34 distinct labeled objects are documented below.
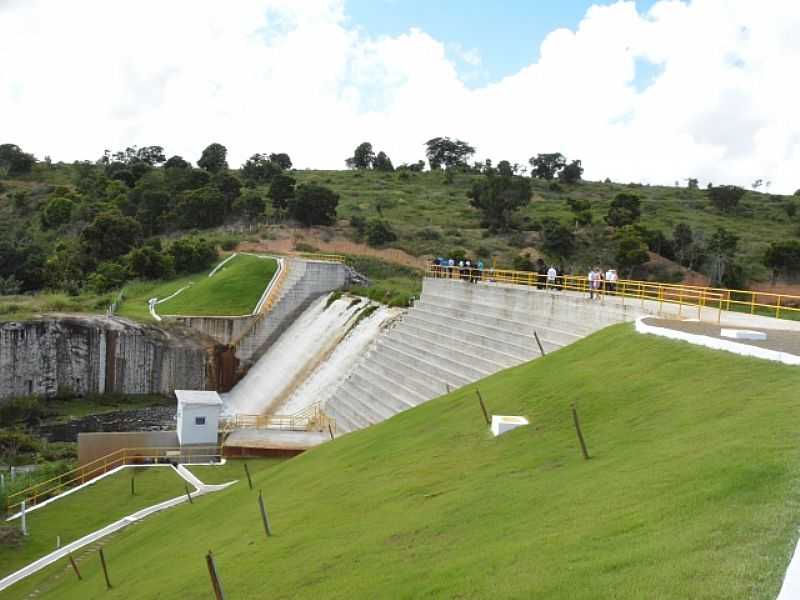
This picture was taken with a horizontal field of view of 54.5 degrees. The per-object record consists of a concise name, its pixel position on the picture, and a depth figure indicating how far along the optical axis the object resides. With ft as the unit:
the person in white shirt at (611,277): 79.22
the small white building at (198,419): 91.71
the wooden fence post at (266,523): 41.28
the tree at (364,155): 418.31
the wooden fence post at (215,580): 25.99
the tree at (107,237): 205.36
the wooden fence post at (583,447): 36.45
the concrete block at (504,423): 46.26
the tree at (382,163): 396.65
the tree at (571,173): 351.87
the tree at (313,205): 225.97
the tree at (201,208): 236.84
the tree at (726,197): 276.21
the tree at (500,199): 245.06
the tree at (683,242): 195.42
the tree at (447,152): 434.30
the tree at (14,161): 358.84
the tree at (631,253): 182.70
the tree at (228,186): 254.68
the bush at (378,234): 213.05
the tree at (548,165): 385.70
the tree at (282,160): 417.08
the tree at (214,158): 361.71
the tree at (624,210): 236.43
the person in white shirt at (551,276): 94.48
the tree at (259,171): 329.25
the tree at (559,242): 214.28
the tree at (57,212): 264.52
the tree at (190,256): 183.42
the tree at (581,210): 236.84
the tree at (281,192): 242.17
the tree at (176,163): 344.49
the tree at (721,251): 174.19
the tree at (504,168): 370.32
